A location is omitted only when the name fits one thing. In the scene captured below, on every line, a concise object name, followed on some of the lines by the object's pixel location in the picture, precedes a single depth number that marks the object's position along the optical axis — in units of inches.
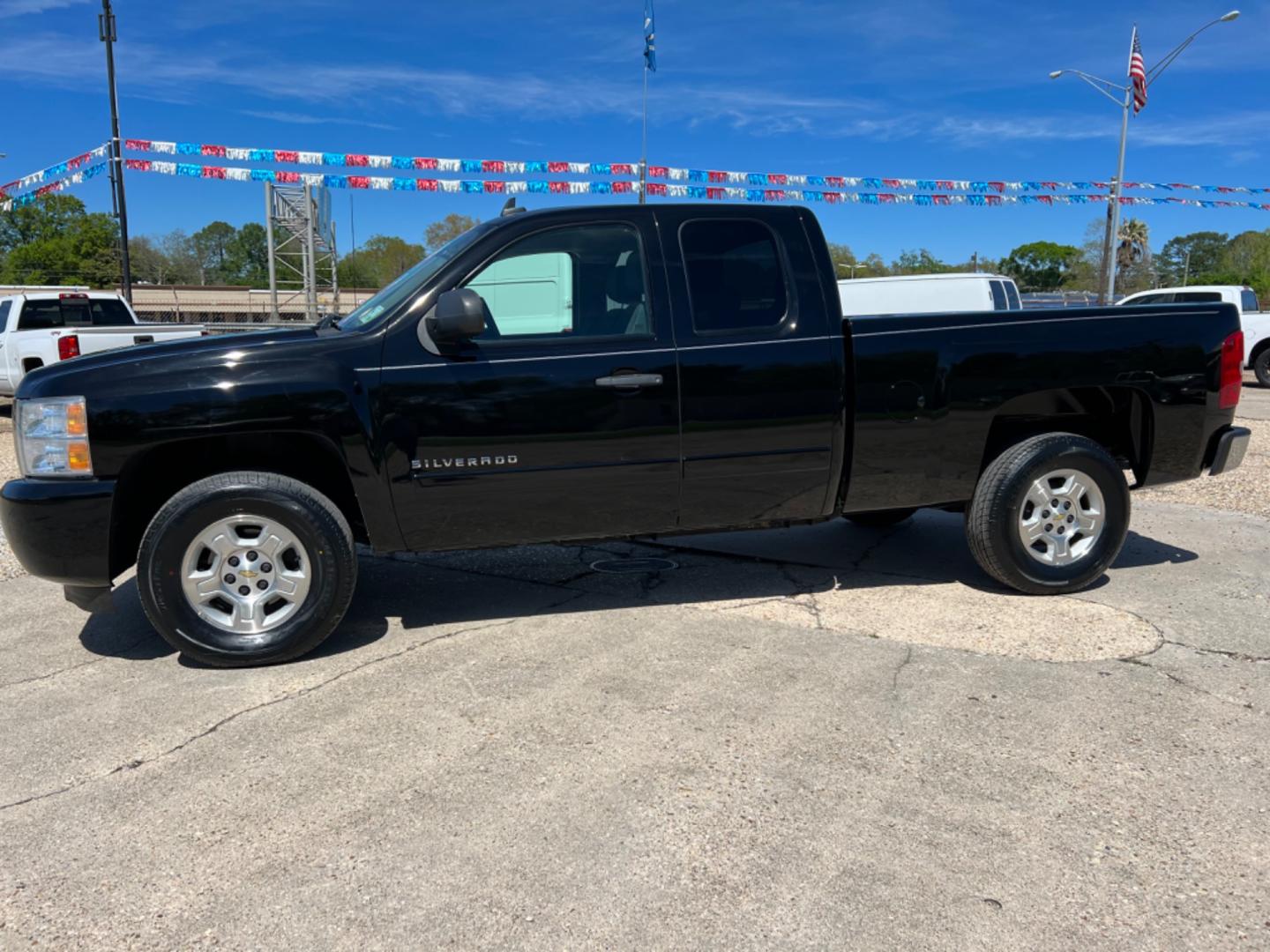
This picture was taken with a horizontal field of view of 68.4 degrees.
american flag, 1000.2
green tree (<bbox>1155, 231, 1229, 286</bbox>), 3900.1
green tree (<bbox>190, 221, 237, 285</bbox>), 3867.6
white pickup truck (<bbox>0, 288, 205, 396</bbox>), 456.1
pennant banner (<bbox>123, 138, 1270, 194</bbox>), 755.8
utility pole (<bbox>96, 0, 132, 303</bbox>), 761.0
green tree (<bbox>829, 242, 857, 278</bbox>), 2795.3
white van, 542.0
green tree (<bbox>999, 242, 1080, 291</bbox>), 3909.9
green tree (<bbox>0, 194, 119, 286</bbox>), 2677.2
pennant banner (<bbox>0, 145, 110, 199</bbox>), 780.0
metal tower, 1021.2
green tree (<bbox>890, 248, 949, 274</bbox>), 3170.3
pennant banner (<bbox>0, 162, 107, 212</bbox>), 799.1
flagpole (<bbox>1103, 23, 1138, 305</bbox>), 1020.5
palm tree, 3184.8
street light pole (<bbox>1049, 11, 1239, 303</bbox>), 1022.8
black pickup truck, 149.6
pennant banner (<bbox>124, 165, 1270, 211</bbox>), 796.0
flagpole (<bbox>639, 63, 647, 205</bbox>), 823.7
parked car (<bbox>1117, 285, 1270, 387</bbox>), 671.8
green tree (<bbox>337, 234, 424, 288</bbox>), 3016.7
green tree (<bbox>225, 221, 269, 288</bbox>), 4105.6
